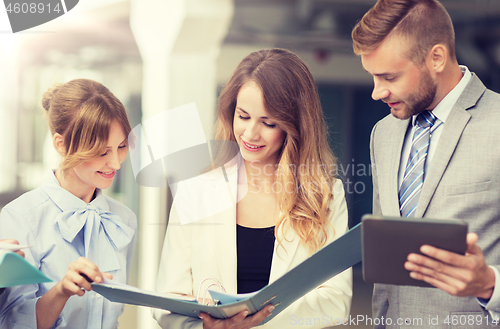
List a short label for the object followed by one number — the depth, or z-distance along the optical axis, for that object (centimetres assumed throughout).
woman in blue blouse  343
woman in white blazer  352
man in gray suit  341
